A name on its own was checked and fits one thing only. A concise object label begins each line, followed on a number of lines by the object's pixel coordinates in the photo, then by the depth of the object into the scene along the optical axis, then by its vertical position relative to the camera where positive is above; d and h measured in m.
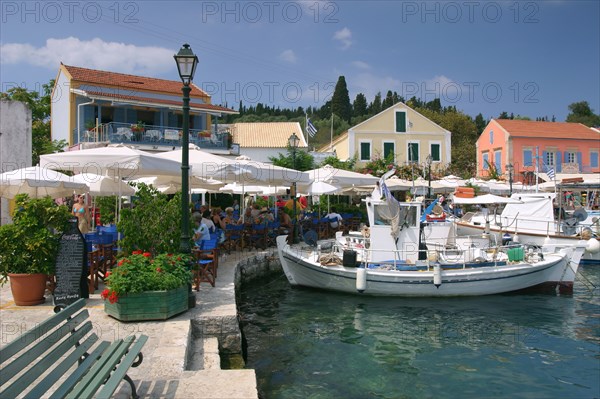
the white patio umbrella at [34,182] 8.86 +0.54
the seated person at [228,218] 14.11 -0.30
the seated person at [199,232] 9.83 -0.50
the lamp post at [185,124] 7.59 +1.40
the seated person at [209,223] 11.52 -0.35
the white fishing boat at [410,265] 11.66 -1.47
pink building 41.41 +5.01
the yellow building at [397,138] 39.00 +5.62
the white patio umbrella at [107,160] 8.80 +0.92
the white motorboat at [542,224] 18.88 -0.81
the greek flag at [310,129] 30.34 +4.96
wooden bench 3.17 -1.20
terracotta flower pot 7.24 -1.17
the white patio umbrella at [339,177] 16.94 +1.06
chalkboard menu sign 7.42 -0.82
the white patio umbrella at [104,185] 13.12 +0.69
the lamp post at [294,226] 15.98 -0.63
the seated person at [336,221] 18.30 -0.51
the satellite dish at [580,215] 19.54 -0.42
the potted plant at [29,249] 7.22 -0.57
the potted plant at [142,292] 6.50 -1.13
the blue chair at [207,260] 9.05 -1.00
